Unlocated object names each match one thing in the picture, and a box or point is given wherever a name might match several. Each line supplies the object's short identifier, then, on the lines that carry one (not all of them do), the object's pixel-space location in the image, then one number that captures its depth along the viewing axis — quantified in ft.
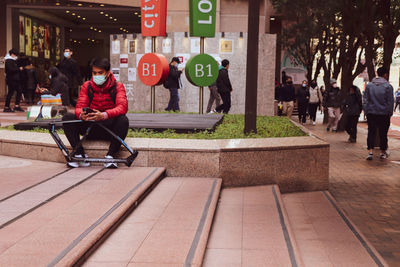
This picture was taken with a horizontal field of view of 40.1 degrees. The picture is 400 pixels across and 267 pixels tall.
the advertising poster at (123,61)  64.49
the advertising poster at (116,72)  65.20
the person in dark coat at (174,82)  55.11
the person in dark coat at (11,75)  57.11
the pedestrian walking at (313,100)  77.73
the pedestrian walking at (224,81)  51.78
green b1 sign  46.52
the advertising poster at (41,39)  103.27
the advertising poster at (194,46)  61.77
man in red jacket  23.11
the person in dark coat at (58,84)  46.73
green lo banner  45.73
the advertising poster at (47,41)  106.20
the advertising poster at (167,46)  62.23
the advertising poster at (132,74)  64.08
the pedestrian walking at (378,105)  38.14
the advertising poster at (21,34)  92.91
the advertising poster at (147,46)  62.82
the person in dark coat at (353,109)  51.47
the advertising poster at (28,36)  95.94
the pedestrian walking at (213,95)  54.44
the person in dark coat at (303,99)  77.92
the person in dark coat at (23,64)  65.51
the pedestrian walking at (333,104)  65.66
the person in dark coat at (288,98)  74.38
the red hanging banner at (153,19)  48.60
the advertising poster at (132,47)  63.82
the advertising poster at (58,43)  114.11
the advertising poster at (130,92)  64.33
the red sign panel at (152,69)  48.39
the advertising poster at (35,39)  99.46
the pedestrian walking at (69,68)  51.03
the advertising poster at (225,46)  61.72
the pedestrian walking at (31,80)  71.31
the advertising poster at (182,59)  61.51
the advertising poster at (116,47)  65.21
